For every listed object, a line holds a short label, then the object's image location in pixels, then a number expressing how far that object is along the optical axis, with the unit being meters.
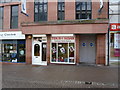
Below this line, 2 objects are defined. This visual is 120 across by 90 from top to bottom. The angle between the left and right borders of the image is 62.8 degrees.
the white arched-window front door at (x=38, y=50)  9.41
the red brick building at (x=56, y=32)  8.40
